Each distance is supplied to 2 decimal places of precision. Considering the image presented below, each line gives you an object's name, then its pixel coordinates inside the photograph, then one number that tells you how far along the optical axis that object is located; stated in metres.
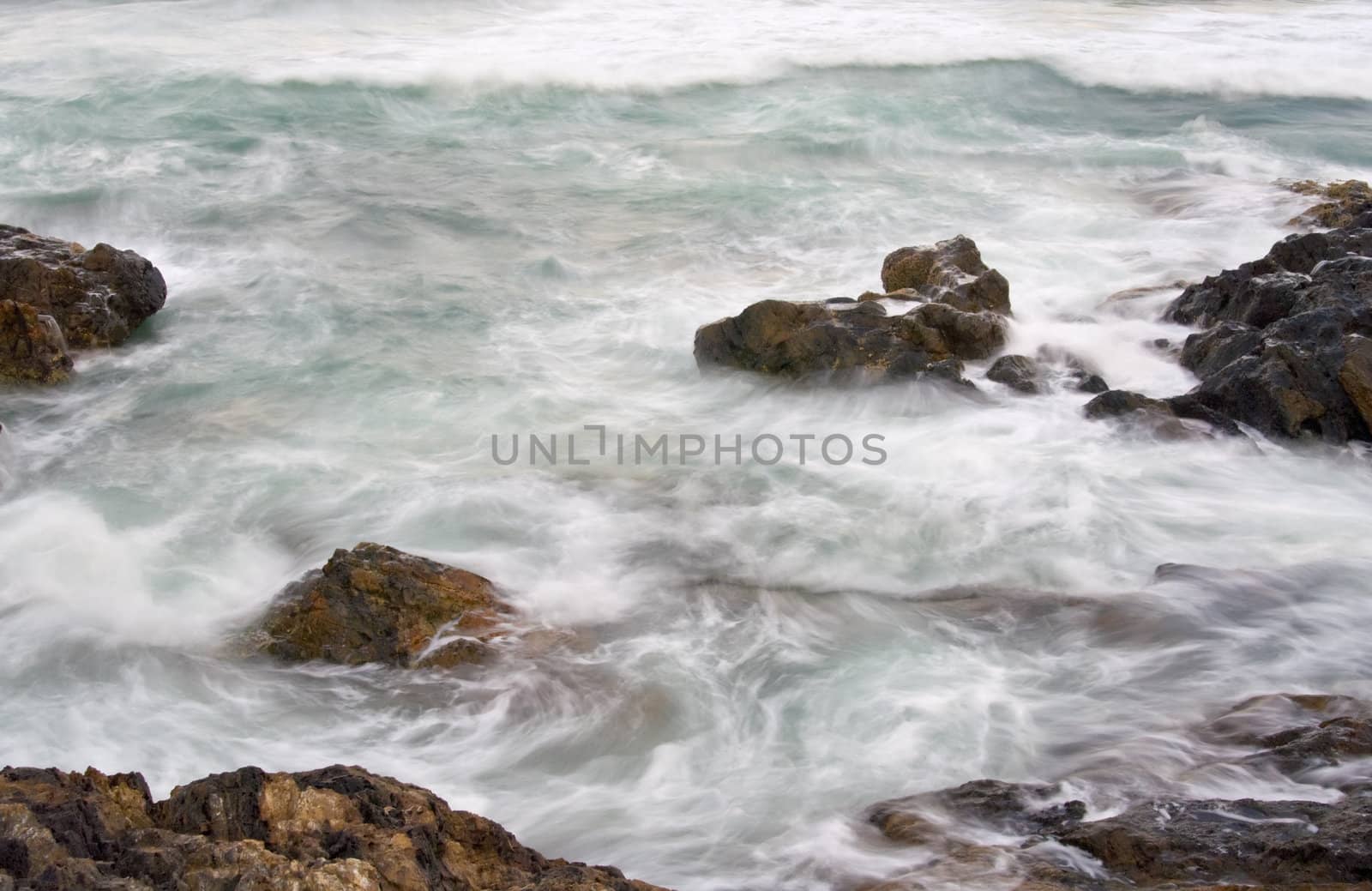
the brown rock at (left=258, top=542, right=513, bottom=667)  5.78
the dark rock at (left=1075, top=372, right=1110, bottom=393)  8.44
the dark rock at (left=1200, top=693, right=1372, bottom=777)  4.52
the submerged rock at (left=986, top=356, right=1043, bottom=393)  8.48
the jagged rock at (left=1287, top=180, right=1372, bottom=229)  11.27
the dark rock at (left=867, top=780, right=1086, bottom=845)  4.38
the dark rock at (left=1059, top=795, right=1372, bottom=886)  3.74
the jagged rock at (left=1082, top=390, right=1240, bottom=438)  7.78
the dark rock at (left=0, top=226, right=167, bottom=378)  9.30
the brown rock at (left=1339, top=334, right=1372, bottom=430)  7.49
